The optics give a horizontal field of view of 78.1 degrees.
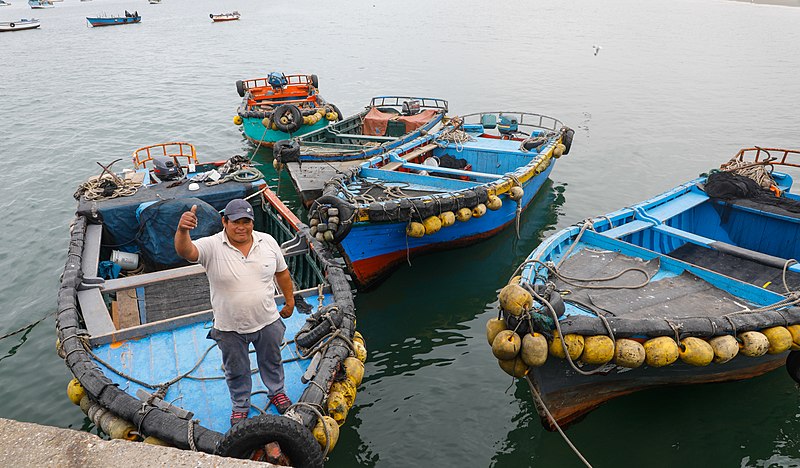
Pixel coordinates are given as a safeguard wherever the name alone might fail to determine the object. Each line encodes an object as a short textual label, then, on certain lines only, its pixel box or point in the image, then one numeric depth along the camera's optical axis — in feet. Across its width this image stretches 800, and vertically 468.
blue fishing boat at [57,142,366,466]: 14.29
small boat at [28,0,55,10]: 350.84
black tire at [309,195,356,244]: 26.86
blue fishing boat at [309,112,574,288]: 28.58
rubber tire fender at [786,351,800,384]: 20.32
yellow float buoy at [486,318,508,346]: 17.80
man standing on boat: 12.98
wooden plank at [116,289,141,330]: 22.40
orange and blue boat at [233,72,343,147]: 54.29
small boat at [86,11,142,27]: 210.79
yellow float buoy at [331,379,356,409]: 16.08
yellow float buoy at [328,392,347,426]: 15.44
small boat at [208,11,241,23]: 230.34
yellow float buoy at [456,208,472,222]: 30.73
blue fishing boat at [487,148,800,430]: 17.19
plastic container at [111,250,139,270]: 25.77
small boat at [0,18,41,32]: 199.41
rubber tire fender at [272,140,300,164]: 39.47
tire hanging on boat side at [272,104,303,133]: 53.83
